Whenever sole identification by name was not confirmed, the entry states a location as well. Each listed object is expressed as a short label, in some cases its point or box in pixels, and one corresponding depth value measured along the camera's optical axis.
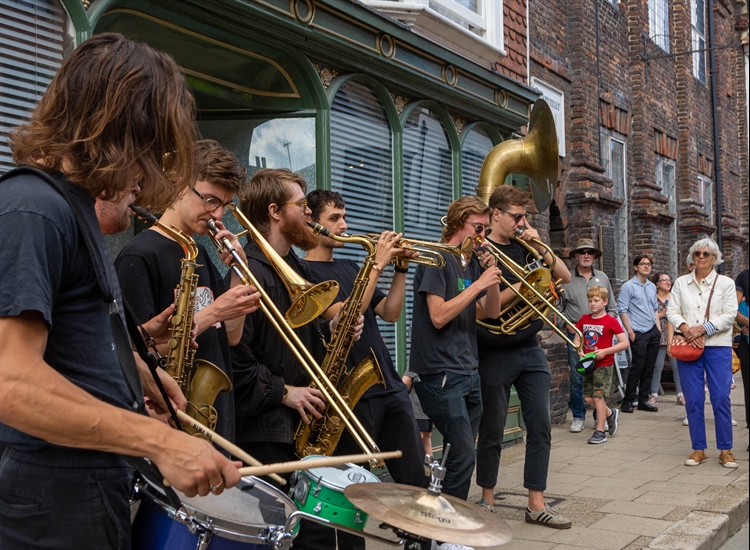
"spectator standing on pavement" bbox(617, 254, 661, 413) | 11.22
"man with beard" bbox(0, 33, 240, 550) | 1.69
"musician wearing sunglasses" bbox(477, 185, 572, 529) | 5.38
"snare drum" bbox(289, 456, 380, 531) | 2.75
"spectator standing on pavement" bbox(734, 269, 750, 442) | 7.59
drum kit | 2.08
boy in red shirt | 8.96
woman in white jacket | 7.47
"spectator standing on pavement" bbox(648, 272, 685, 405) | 11.50
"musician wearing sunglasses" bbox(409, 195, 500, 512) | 4.89
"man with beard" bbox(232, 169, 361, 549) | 3.76
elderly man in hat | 9.52
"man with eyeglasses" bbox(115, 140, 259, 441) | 3.18
